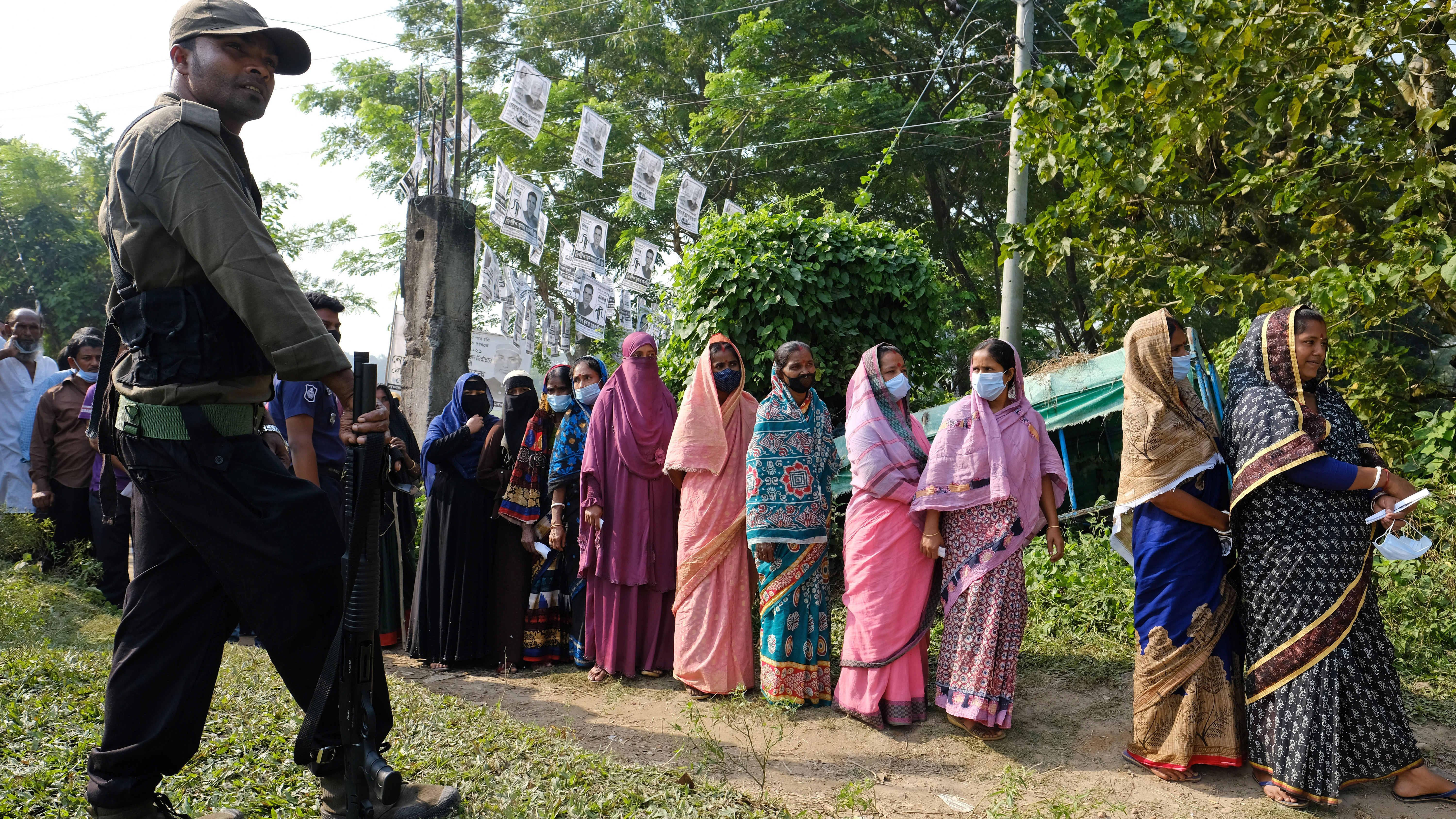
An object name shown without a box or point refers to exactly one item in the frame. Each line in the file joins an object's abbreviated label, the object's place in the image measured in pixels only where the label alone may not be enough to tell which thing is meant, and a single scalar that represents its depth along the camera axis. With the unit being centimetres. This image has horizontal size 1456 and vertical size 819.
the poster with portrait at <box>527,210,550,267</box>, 1334
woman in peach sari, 483
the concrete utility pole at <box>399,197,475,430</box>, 933
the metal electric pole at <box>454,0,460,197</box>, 1061
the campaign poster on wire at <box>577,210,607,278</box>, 1371
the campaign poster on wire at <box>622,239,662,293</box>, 1392
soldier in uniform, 216
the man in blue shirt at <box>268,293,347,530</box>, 485
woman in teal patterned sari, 457
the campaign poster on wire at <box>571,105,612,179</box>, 1072
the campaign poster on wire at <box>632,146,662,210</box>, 1179
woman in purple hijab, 527
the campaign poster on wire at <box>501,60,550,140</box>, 969
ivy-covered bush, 632
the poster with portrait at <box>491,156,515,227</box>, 1217
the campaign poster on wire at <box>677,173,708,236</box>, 1270
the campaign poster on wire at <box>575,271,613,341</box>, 1420
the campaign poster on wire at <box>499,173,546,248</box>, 1233
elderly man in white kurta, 709
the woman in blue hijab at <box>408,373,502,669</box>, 562
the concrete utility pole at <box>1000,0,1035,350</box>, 823
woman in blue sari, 362
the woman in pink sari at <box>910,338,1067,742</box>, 411
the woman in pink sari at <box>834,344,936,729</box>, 431
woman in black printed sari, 335
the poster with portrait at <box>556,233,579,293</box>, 1416
